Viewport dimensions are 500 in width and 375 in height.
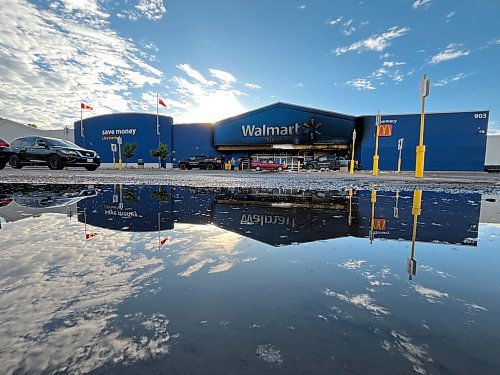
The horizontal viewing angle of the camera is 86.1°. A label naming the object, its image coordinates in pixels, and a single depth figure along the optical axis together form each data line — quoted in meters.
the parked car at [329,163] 29.52
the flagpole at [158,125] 39.06
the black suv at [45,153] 13.54
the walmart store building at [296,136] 28.30
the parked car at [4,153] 13.36
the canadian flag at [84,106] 38.69
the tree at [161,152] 37.19
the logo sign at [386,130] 30.12
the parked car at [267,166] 29.88
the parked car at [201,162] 31.61
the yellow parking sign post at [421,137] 11.15
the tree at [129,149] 38.45
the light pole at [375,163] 15.90
